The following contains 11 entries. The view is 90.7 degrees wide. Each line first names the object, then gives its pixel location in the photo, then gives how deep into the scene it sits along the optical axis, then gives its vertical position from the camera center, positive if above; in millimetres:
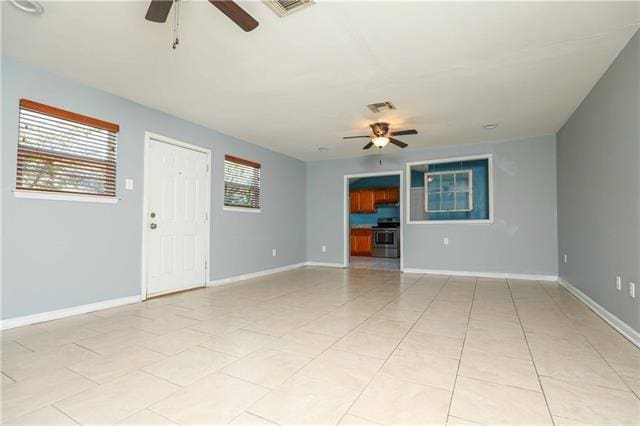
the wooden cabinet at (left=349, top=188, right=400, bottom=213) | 9273 +720
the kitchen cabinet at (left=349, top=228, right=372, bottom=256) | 9539 -590
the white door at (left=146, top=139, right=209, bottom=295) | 4061 +40
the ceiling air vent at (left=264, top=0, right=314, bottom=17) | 2078 +1443
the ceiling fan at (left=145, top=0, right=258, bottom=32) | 1726 +1197
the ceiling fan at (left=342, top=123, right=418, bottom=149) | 4441 +1260
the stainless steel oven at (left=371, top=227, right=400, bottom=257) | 8914 -563
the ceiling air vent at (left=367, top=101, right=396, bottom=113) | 3865 +1452
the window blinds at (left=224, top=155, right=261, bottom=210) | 5258 +663
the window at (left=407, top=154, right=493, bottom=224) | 5742 +620
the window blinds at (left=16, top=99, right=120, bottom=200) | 2930 +674
